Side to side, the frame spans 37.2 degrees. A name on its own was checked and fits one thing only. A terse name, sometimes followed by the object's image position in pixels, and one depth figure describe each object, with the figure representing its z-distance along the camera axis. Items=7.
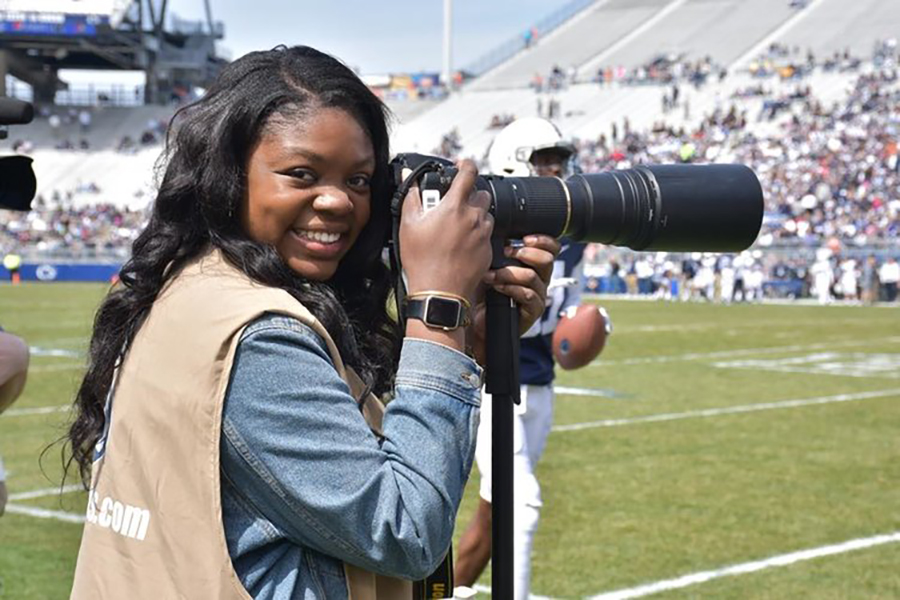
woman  1.73
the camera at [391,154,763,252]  2.18
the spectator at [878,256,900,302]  30.17
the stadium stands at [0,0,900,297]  34.84
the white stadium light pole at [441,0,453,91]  56.72
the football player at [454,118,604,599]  4.98
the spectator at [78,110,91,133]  58.56
